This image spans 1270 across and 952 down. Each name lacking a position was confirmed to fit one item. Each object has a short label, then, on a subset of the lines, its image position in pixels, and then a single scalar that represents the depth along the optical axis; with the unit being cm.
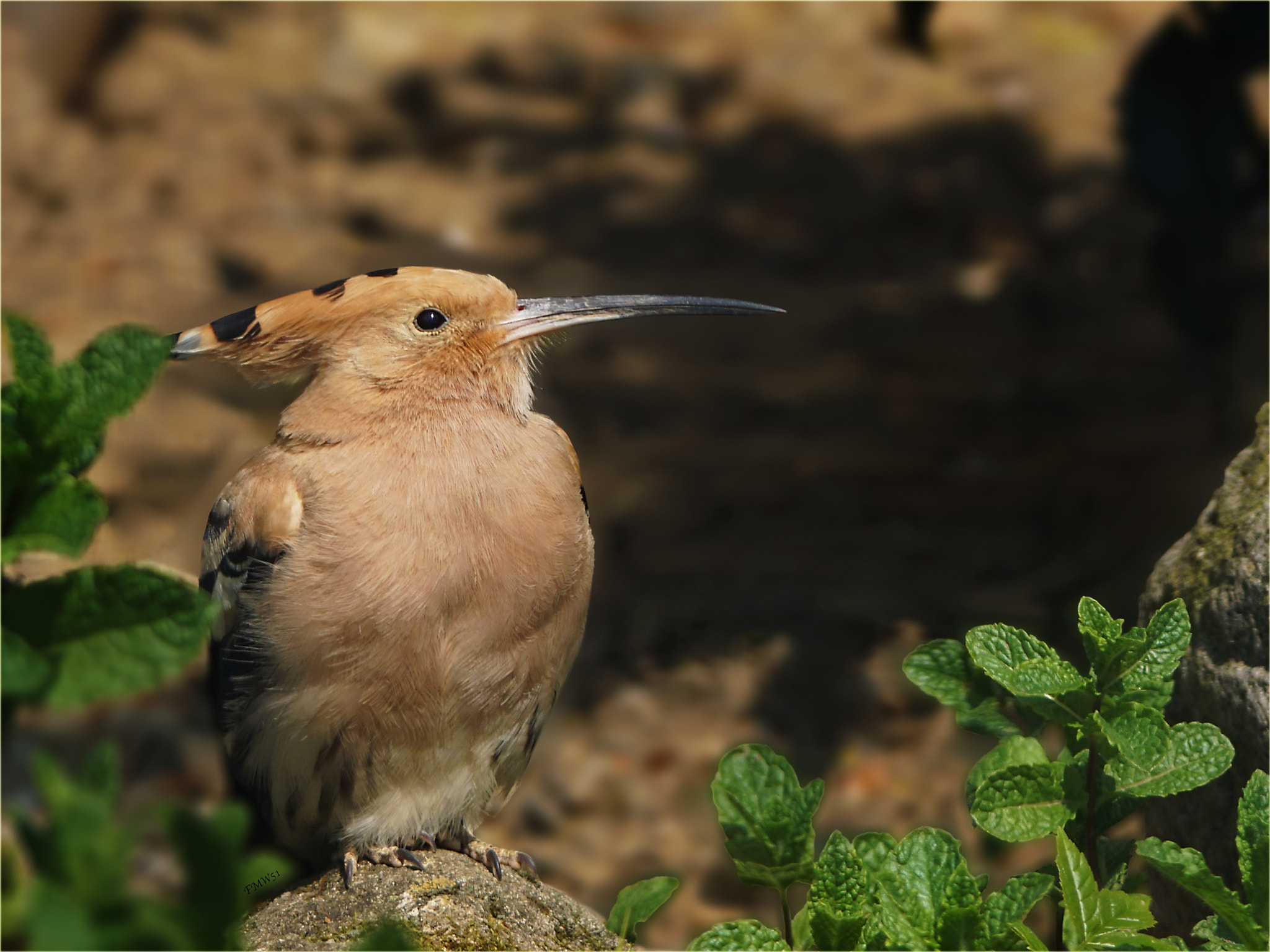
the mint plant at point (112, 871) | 215
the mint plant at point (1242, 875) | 405
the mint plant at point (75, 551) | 266
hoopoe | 517
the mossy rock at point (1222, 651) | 482
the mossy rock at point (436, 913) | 491
